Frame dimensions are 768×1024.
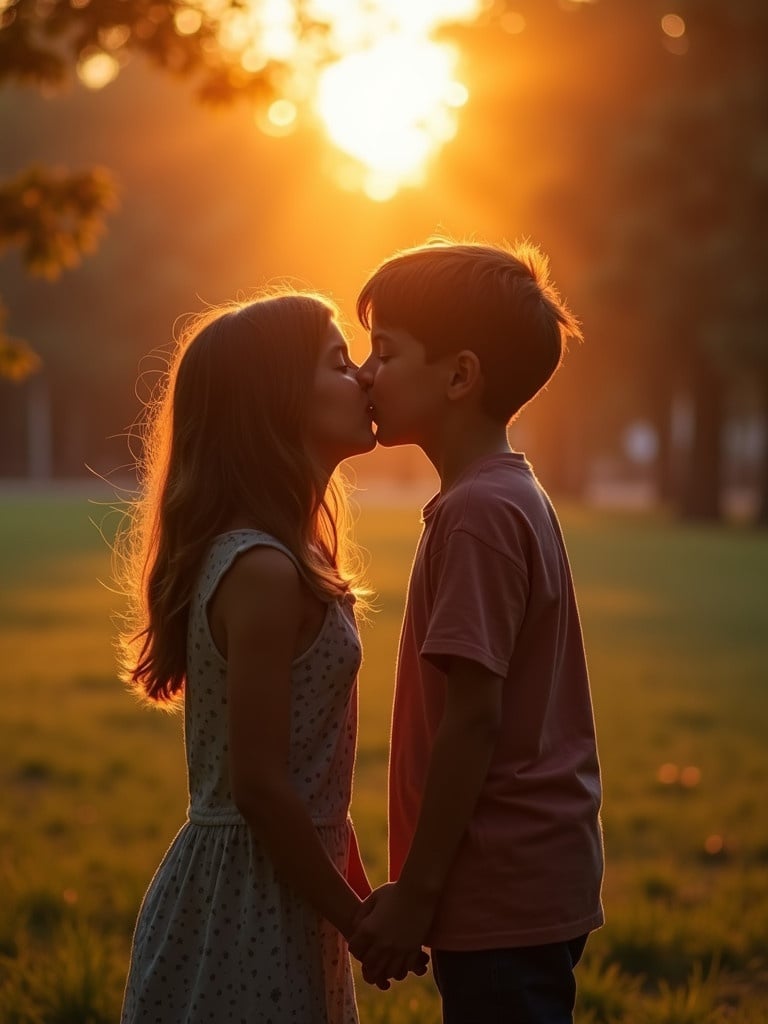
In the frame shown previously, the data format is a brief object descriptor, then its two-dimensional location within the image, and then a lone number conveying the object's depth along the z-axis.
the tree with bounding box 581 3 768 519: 27.70
